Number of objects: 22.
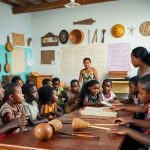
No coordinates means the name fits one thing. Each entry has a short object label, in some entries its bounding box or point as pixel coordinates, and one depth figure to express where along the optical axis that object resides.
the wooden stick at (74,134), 1.32
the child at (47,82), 4.42
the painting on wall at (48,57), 6.46
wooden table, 1.16
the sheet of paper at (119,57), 5.75
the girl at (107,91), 3.56
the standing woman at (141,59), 2.73
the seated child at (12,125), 1.51
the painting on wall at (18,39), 5.90
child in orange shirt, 2.74
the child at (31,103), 2.31
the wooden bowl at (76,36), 6.13
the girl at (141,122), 1.33
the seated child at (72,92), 3.57
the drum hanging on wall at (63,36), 6.28
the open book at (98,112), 1.93
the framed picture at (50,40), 6.41
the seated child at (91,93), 2.91
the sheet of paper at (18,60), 5.86
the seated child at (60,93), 3.89
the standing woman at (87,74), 4.74
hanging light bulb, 4.09
